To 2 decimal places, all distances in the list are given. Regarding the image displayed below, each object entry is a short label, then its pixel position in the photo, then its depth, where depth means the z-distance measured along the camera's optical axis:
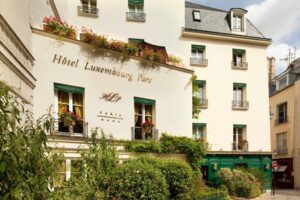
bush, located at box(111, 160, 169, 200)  10.48
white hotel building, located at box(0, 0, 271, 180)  11.81
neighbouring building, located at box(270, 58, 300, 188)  30.60
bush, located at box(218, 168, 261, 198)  19.16
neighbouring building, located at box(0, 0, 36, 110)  7.79
